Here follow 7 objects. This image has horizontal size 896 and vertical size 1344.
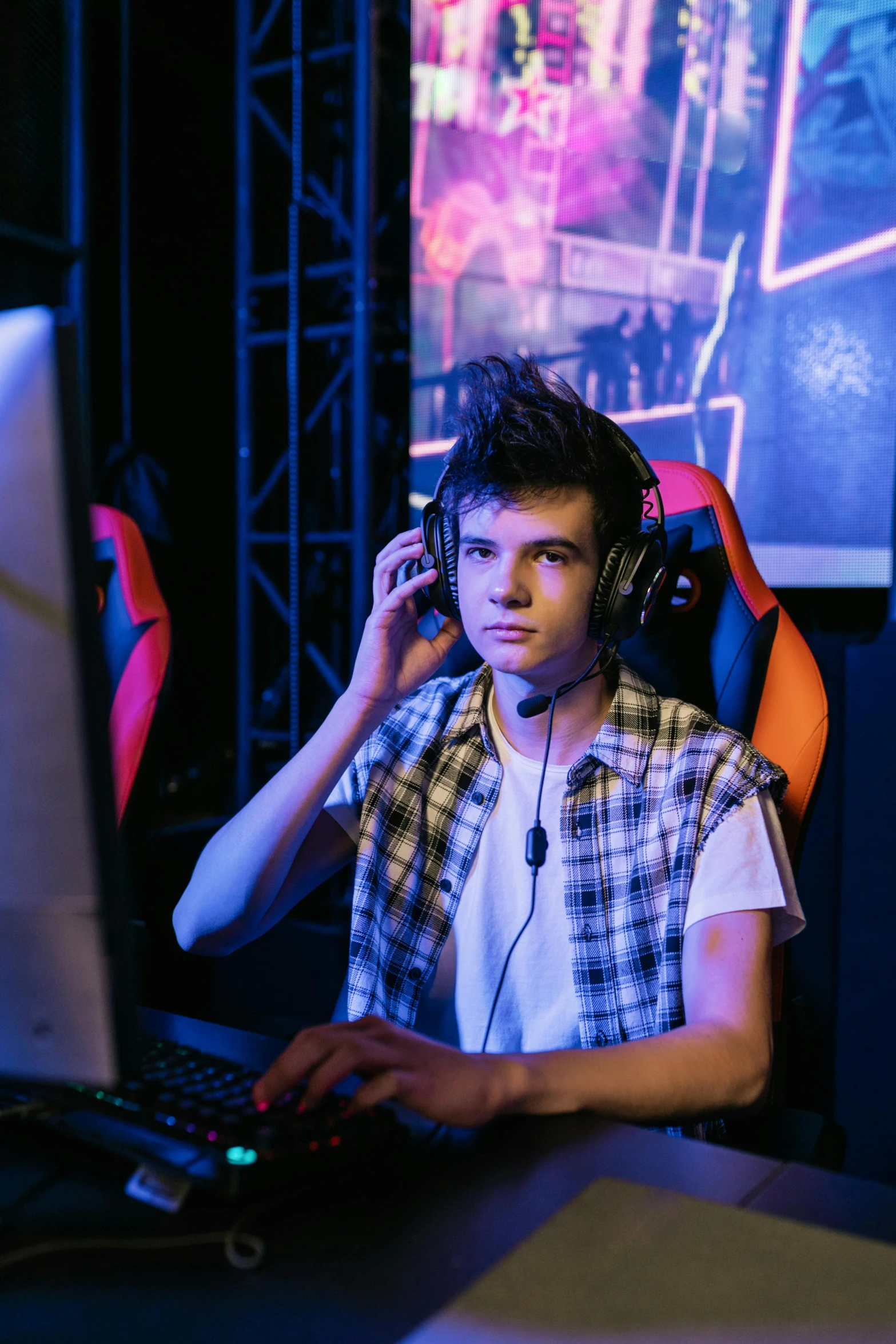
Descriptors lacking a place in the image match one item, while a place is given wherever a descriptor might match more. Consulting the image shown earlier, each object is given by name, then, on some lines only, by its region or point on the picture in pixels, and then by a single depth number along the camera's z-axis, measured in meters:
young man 1.10
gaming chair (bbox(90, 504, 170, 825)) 1.42
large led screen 2.22
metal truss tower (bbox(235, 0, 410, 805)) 3.06
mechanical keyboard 0.60
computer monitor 0.49
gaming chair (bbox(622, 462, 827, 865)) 1.18
